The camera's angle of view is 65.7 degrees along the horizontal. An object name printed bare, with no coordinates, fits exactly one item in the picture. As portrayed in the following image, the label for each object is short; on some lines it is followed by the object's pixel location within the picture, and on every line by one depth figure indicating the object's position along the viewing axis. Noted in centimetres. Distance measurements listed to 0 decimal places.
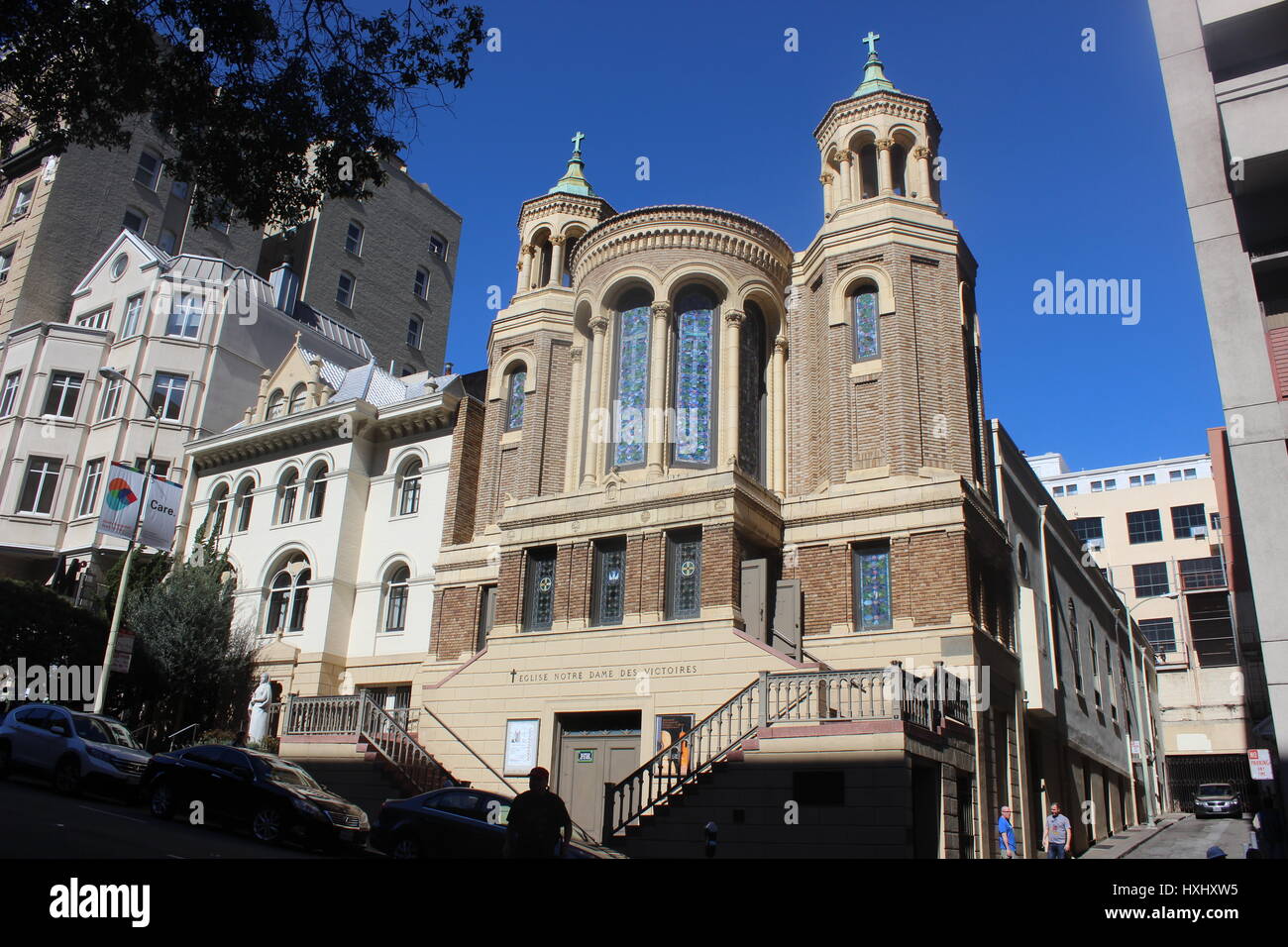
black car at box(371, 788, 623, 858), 1499
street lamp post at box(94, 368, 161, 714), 2454
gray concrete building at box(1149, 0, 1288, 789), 1631
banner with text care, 2705
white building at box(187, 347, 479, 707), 3109
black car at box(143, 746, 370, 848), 1526
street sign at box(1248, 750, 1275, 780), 2105
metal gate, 5388
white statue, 2666
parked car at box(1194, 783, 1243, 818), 4150
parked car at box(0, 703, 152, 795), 1789
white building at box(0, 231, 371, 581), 3838
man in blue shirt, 1938
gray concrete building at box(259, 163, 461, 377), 4988
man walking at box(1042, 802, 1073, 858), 2055
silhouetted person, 898
